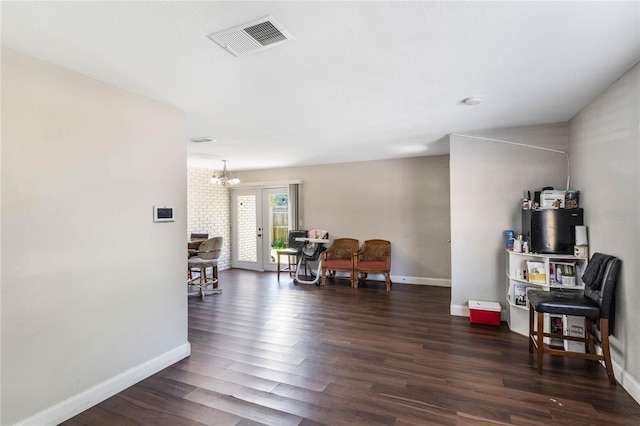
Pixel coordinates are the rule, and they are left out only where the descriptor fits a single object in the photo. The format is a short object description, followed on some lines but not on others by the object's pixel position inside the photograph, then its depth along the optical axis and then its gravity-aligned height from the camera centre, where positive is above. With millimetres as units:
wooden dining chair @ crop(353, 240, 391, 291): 5660 -933
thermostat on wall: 2770 +13
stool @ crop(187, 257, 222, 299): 5227 -1087
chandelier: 6209 +707
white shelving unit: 3164 -730
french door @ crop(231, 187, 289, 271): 7418 -272
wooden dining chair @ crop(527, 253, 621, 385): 2459 -800
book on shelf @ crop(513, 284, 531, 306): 3480 -961
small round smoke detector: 2832 +1047
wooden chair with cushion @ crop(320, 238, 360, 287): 6016 -868
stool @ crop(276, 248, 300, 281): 6391 -967
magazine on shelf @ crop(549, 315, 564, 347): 3145 -1203
